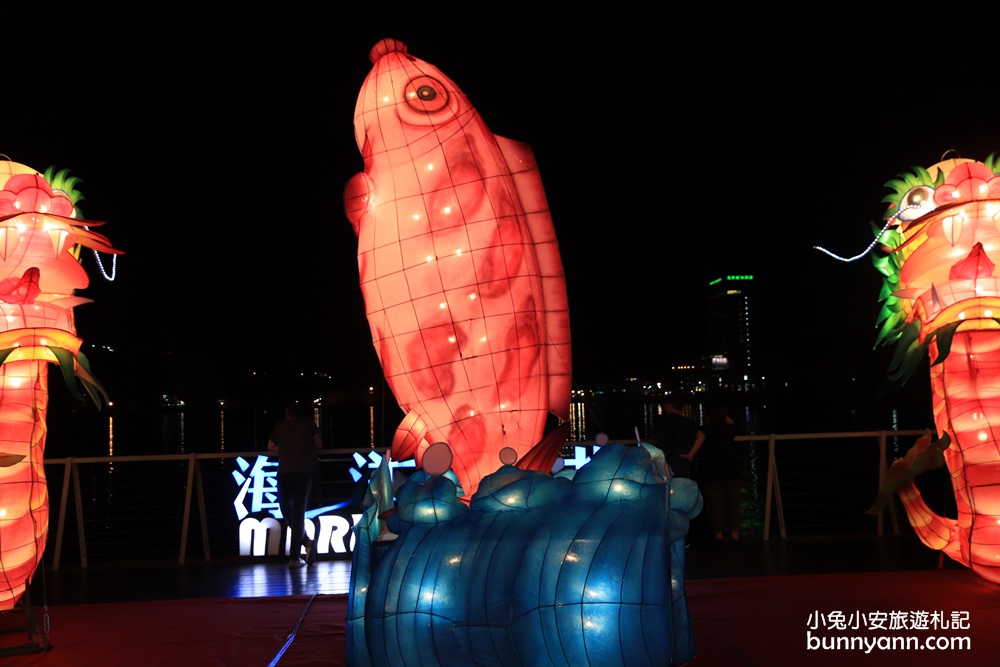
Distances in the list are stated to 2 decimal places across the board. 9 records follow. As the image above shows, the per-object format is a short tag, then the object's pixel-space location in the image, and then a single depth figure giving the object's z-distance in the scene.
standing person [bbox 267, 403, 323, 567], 7.21
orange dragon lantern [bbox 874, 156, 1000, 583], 5.47
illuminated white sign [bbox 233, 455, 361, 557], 7.91
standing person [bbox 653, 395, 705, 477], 7.52
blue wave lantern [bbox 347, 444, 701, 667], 3.59
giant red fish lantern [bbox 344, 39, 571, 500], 4.68
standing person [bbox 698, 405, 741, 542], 7.80
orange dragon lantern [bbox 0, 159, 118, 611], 4.87
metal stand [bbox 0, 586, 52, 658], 4.75
